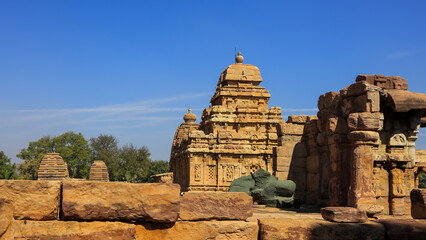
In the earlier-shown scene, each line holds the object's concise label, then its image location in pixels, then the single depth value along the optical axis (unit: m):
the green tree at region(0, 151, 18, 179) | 43.91
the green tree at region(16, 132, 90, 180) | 62.72
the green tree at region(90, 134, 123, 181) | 60.81
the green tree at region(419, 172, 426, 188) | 31.56
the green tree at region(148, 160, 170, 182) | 55.88
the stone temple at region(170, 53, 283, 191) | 26.80
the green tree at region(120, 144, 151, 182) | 58.06
